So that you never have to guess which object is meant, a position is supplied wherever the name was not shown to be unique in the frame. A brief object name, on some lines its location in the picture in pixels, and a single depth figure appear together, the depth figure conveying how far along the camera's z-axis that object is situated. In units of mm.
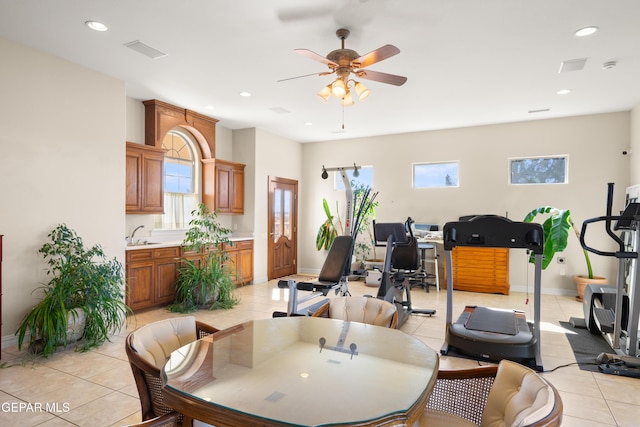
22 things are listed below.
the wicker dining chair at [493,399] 1188
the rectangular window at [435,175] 7543
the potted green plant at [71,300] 3615
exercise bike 4574
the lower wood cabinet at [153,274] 5035
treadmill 3404
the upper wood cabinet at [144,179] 5250
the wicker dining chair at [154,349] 1705
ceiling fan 3316
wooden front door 7871
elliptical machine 3348
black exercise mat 3531
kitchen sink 5463
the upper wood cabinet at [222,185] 6781
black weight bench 3861
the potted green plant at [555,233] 5535
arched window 6336
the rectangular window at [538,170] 6730
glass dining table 1273
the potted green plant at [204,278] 5453
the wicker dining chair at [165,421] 1359
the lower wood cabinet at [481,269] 6617
